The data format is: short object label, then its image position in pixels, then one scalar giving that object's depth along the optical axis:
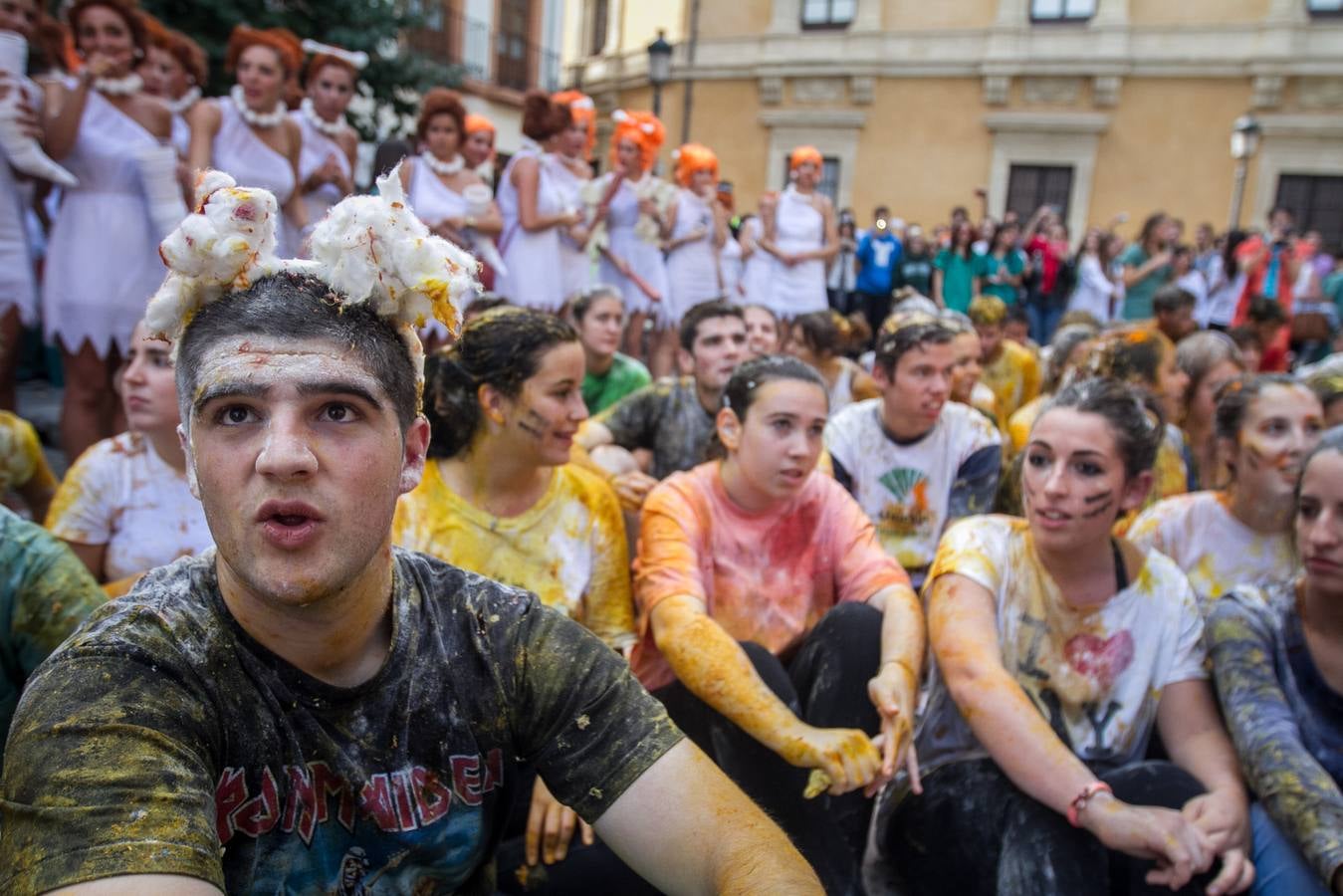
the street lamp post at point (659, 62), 12.15
